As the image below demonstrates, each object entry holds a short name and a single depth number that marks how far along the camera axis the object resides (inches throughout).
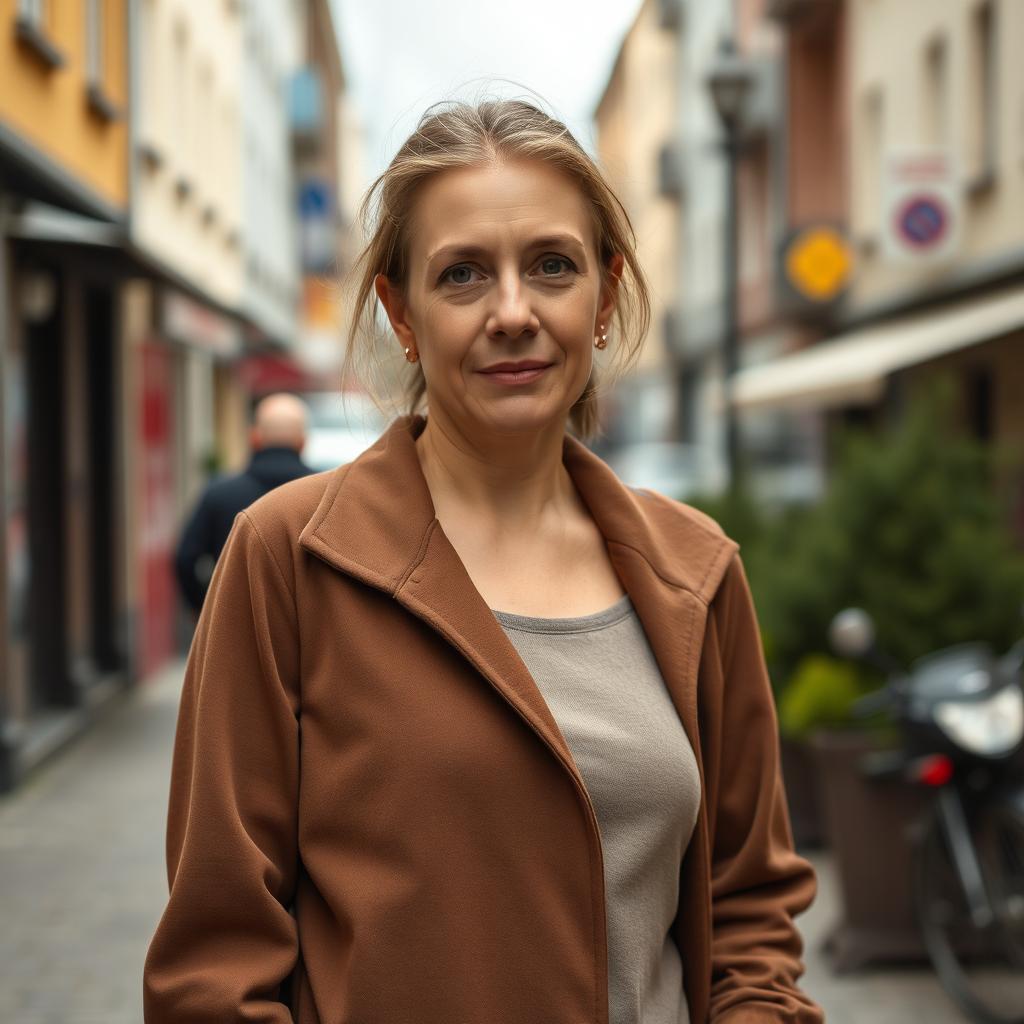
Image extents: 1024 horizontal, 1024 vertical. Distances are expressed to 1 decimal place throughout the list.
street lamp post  545.6
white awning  445.1
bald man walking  320.2
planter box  237.0
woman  78.3
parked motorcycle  206.2
